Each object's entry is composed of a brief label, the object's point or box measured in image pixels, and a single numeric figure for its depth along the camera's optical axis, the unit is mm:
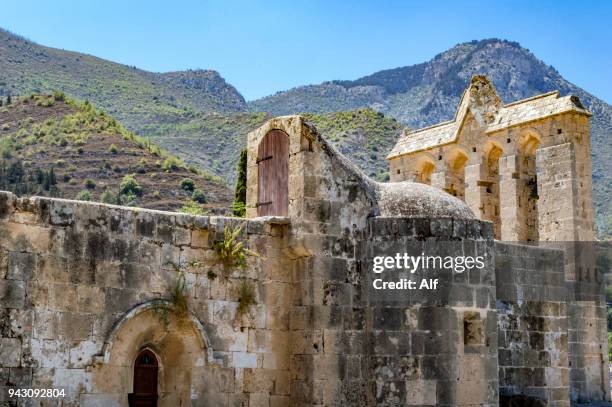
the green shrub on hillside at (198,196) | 50994
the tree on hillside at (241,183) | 22905
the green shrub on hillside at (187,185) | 52544
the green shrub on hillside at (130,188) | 50069
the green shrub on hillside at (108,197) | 47812
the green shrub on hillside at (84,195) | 49091
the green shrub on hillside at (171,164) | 55312
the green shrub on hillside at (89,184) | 51719
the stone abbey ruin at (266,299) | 11297
